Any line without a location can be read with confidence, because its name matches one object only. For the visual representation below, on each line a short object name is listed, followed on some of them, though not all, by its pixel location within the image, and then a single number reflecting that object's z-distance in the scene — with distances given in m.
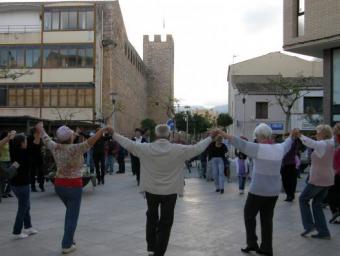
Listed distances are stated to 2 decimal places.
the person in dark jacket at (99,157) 17.28
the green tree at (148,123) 69.28
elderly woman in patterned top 7.08
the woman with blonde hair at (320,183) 8.04
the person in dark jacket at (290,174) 12.95
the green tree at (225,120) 59.62
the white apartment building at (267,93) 49.94
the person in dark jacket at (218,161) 14.55
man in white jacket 6.41
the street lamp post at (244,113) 53.06
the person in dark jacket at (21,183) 7.99
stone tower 88.75
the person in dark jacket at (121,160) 23.74
